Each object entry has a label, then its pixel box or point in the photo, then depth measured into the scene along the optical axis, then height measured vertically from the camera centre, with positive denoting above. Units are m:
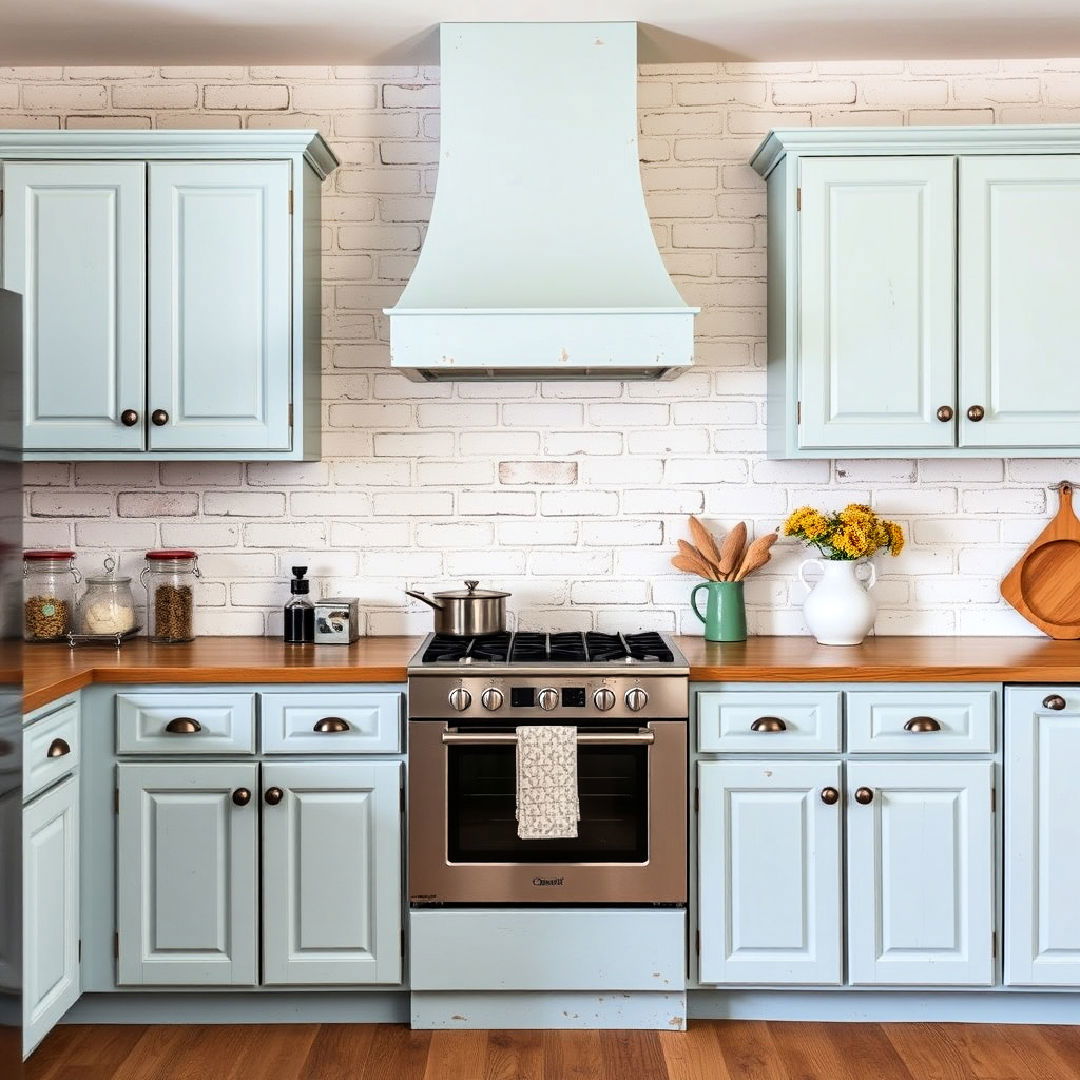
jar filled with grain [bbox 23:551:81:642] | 3.37 -0.17
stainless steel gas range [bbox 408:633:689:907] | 2.90 -0.61
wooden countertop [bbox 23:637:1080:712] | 2.92 -0.33
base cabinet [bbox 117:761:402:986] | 2.93 -0.82
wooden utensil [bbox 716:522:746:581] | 3.43 -0.04
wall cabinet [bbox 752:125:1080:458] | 3.19 +0.66
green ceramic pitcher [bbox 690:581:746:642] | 3.40 -0.22
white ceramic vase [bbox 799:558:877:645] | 3.29 -0.20
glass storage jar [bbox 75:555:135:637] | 3.36 -0.21
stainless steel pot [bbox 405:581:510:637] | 3.26 -0.21
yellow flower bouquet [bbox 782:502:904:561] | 3.25 +0.01
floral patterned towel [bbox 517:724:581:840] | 2.87 -0.60
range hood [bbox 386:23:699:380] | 2.97 +0.81
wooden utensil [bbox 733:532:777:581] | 3.42 -0.06
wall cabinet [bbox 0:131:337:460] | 3.19 +0.67
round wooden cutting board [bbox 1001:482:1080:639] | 3.49 -0.13
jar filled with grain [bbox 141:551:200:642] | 3.38 -0.17
